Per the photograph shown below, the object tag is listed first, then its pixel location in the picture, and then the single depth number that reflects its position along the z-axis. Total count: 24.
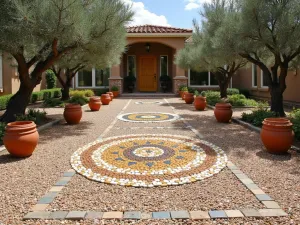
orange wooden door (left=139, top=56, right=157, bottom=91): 21.77
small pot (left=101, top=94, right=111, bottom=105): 14.84
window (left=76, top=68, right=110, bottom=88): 20.86
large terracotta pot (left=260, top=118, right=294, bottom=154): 5.14
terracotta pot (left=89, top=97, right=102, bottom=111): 12.27
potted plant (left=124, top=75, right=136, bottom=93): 20.80
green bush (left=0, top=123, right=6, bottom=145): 6.08
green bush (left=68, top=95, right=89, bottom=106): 14.39
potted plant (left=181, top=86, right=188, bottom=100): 18.38
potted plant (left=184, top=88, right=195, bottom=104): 14.83
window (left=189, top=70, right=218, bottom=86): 21.05
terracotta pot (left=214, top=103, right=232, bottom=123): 8.94
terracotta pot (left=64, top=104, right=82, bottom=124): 8.83
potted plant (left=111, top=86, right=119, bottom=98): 19.06
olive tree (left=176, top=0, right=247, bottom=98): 8.66
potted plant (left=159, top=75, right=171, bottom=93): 20.66
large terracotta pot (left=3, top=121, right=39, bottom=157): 5.02
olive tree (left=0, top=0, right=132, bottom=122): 5.93
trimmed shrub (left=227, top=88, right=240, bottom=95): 17.89
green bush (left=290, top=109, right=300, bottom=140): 6.07
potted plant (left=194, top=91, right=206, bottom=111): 12.15
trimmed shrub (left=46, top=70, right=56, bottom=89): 18.91
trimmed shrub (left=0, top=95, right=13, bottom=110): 11.86
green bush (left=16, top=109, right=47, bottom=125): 7.72
